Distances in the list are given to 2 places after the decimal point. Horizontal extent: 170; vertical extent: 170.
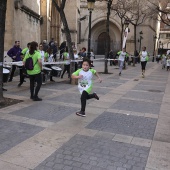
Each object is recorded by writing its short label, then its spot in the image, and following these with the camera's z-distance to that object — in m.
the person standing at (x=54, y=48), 15.37
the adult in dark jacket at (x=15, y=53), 9.55
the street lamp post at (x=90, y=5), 10.84
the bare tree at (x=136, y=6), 24.64
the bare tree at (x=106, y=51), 14.26
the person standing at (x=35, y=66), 6.57
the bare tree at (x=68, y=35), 9.45
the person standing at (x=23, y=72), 8.18
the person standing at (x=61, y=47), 16.19
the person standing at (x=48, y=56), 10.28
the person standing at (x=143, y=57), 12.92
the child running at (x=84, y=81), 5.04
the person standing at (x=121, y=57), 13.51
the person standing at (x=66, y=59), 11.35
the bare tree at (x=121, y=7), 22.70
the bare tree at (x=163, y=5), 21.66
